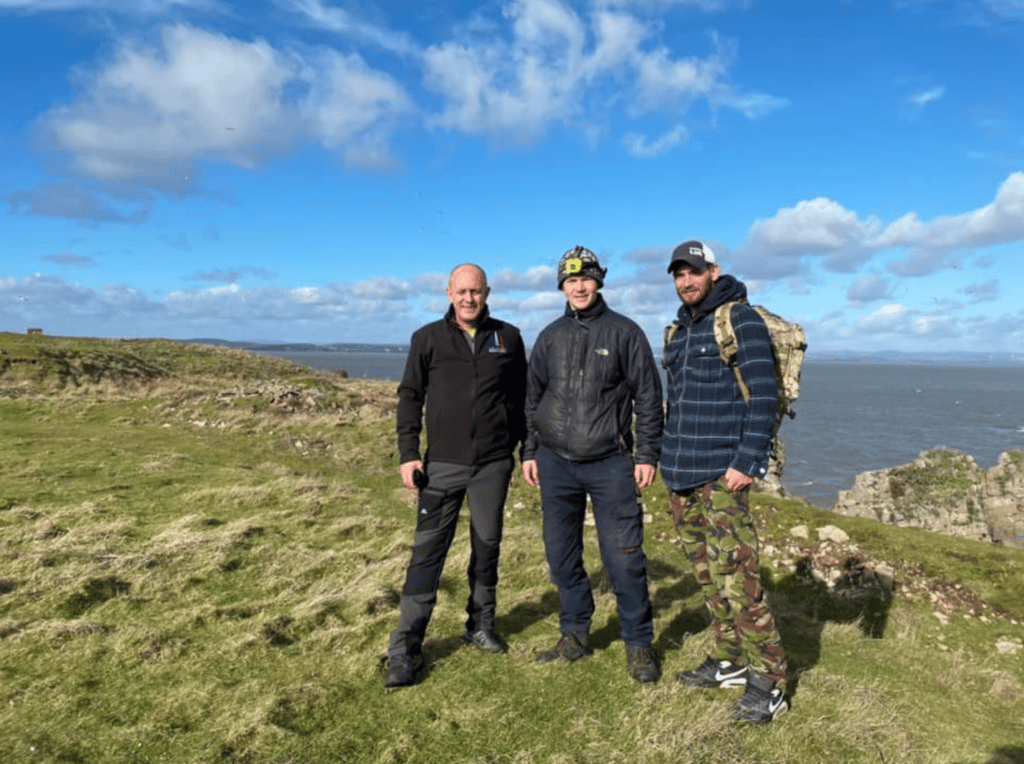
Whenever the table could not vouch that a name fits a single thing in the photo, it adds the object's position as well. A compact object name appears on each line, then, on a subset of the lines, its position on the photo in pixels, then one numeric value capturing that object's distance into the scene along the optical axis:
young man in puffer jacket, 4.95
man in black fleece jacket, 5.09
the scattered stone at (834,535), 10.83
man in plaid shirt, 4.52
